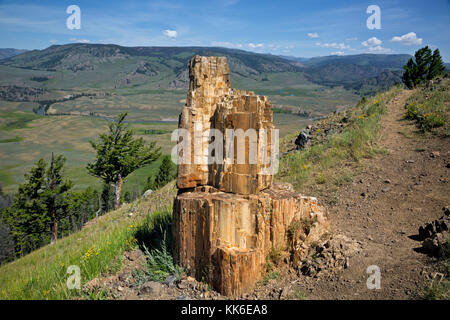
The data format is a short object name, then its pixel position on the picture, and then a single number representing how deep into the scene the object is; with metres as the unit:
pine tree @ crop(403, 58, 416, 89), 25.97
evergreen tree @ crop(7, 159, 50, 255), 21.53
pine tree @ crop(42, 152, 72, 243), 22.14
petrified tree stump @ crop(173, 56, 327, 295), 4.92
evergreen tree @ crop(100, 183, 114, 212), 42.56
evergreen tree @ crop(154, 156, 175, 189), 41.19
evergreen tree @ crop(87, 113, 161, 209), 22.83
